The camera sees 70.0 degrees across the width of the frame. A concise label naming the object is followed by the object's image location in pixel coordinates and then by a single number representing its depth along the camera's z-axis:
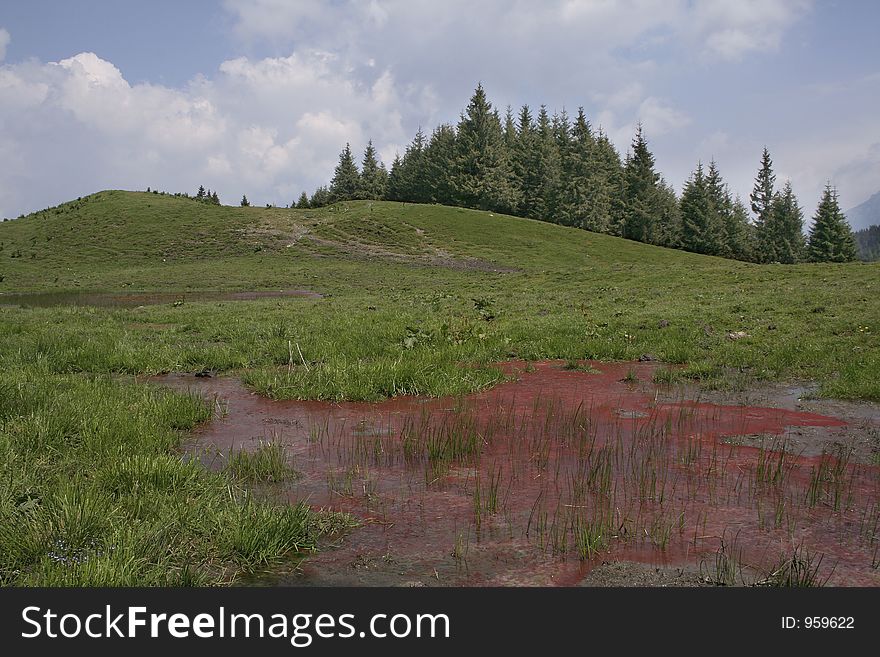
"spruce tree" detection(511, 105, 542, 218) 84.62
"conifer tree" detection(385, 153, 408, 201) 96.75
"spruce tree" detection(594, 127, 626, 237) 86.19
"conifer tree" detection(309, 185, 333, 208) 101.69
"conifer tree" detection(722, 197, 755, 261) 85.75
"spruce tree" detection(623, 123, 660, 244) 85.38
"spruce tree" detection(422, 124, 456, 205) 82.94
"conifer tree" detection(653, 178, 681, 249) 86.50
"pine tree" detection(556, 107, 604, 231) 81.25
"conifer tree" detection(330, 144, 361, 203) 100.00
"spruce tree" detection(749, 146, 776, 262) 98.81
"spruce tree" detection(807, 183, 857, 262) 83.94
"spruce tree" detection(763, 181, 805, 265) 87.75
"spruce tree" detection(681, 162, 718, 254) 82.06
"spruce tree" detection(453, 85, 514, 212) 80.00
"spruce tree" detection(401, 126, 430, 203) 90.56
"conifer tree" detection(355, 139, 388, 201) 99.12
